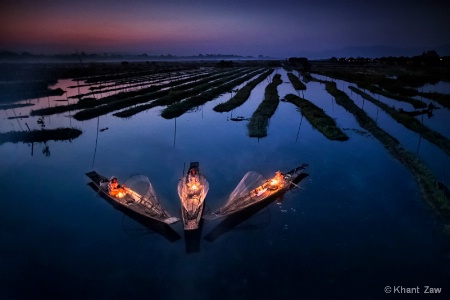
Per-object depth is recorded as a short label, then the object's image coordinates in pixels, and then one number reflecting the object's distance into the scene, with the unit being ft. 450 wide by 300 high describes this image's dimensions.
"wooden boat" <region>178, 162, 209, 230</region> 40.34
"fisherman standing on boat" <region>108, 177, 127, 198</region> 50.01
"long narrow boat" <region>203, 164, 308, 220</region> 44.75
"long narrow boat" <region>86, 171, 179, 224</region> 43.09
